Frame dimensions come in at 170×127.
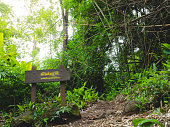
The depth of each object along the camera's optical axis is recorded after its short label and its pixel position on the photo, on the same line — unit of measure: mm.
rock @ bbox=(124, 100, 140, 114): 2016
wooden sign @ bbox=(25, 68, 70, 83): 2804
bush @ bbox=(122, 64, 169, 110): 1870
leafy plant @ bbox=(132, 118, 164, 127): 1165
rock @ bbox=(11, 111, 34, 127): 2379
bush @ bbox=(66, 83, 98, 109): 3551
